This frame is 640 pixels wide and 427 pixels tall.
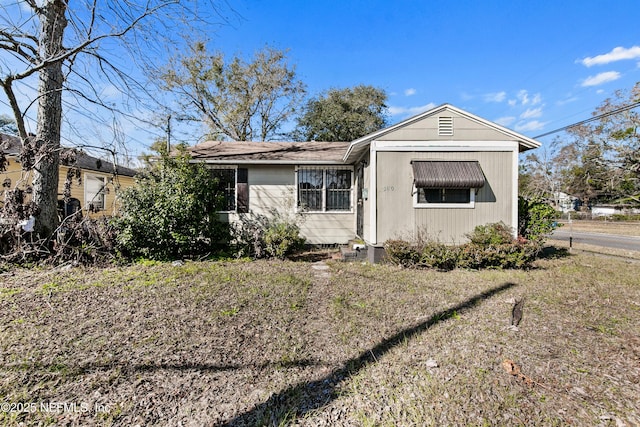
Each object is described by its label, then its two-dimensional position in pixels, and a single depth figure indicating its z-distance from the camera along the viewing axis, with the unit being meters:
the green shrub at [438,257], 6.32
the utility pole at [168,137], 9.23
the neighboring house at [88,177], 10.55
